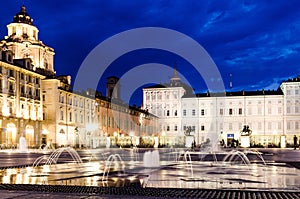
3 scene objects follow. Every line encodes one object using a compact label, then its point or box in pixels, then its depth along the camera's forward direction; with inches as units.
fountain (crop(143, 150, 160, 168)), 633.5
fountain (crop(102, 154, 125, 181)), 416.4
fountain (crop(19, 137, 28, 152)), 1786.4
